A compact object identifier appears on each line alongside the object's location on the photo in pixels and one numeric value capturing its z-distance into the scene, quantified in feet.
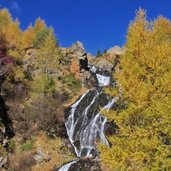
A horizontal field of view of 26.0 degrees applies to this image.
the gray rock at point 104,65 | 190.29
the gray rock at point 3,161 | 104.86
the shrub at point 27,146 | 115.44
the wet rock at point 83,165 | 89.80
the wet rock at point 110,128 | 106.93
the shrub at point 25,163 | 104.58
